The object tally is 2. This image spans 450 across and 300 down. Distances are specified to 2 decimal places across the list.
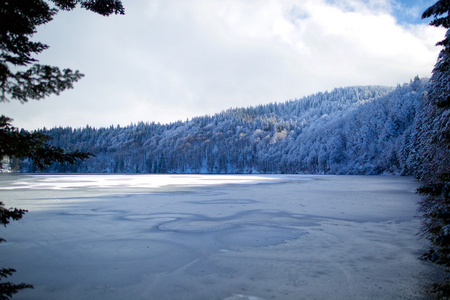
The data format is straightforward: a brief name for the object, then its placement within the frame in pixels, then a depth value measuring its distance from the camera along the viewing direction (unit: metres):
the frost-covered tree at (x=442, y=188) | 3.62
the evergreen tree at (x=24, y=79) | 3.04
